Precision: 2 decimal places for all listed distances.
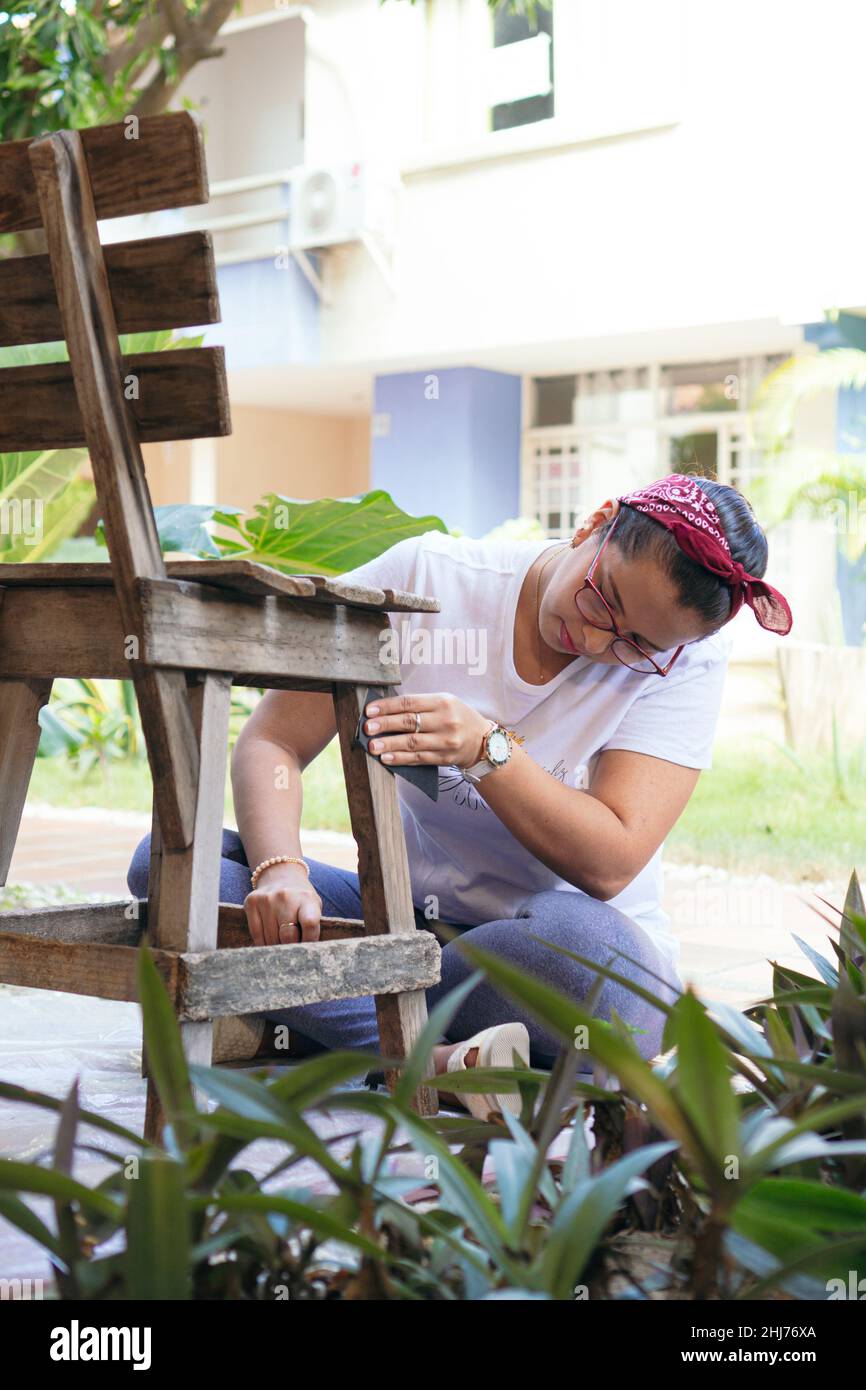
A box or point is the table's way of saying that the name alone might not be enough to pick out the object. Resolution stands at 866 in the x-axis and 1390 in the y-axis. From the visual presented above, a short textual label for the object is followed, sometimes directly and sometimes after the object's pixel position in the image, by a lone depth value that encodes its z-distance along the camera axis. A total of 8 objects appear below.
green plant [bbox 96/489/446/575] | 3.09
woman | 1.89
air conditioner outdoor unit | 10.23
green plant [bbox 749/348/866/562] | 7.21
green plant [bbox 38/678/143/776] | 6.88
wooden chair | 1.49
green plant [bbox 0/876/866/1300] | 0.82
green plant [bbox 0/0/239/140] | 3.66
